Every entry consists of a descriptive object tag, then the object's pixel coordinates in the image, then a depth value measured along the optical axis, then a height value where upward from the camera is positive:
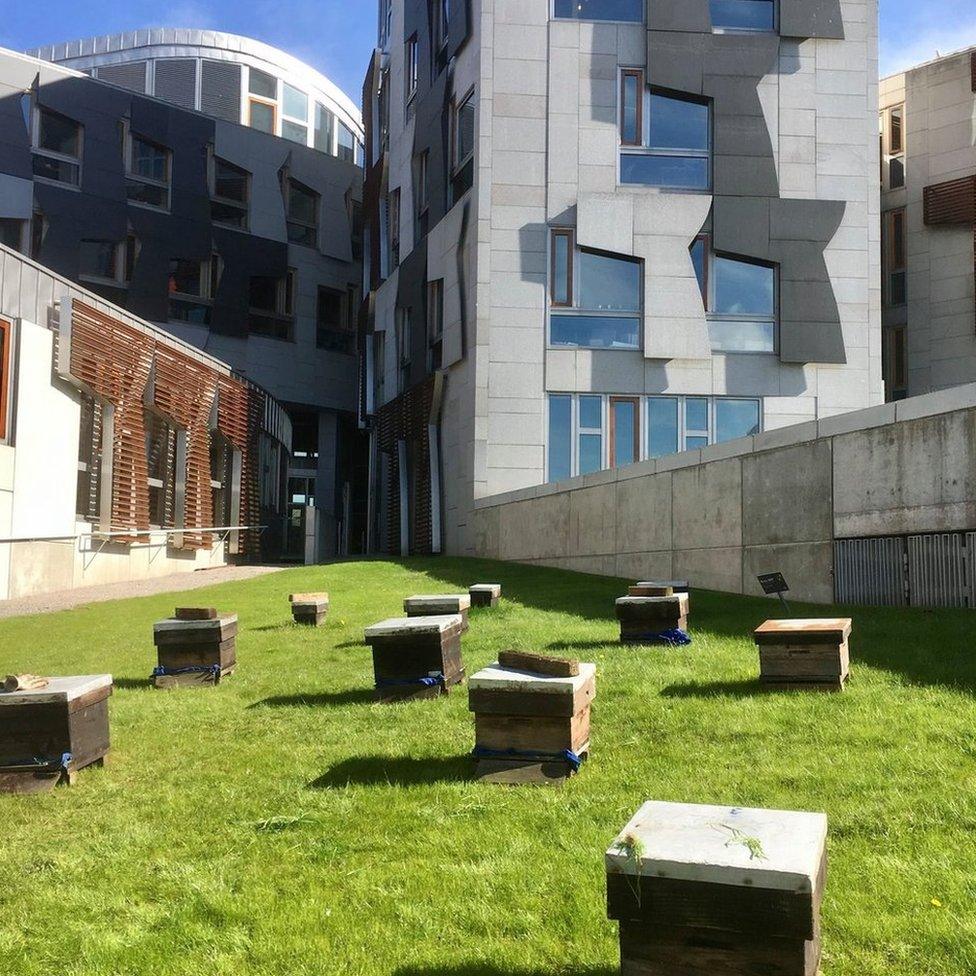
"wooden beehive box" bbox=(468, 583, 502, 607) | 16.69 -1.04
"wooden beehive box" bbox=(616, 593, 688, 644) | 11.92 -0.97
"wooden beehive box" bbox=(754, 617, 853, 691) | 8.98 -1.05
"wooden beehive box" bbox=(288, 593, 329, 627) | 15.96 -1.21
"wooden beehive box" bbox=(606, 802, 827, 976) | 3.76 -1.32
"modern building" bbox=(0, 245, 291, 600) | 22.16 +2.01
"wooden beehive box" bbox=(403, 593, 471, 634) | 13.10 -0.93
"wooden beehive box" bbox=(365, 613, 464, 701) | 9.79 -1.19
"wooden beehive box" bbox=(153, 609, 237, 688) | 11.60 -1.34
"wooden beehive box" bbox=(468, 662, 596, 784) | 6.98 -1.28
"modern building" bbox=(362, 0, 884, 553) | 30.16 +8.36
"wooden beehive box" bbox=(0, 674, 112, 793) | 7.60 -1.50
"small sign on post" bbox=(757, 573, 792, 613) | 12.86 -0.64
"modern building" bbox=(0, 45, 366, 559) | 41.06 +12.01
